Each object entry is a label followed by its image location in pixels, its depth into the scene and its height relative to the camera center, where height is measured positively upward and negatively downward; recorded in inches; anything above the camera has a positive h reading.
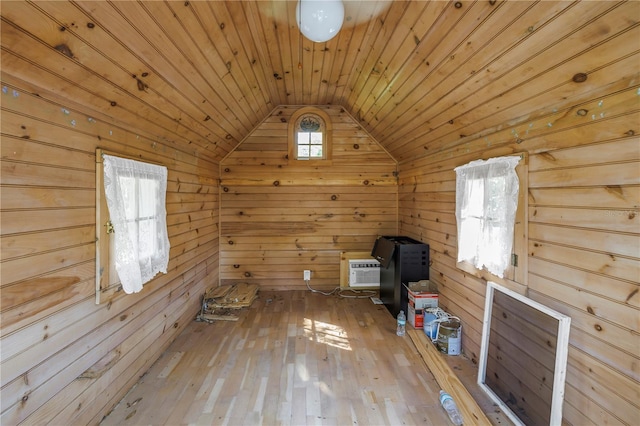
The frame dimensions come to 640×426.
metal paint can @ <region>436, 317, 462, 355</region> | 102.4 -50.5
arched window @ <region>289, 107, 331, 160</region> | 167.3 +40.5
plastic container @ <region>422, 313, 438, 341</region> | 111.0 -49.9
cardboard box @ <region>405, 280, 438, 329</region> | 119.0 -43.5
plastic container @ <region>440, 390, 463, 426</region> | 70.6 -54.4
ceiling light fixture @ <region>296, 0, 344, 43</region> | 61.1 +42.0
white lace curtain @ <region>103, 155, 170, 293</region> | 72.9 -6.6
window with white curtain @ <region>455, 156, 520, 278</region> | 78.5 -1.5
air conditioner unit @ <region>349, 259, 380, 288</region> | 163.5 -42.0
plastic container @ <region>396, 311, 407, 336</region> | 117.8 -53.1
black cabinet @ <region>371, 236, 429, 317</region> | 130.4 -30.1
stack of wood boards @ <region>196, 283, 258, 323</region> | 133.2 -54.4
